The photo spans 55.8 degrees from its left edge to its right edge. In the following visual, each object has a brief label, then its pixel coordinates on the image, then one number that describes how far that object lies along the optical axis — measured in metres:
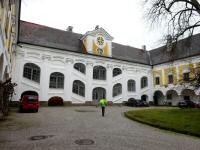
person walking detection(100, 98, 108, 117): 17.94
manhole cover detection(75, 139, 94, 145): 7.37
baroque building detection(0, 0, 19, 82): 10.20
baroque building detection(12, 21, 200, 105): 29.56
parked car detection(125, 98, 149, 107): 34.59
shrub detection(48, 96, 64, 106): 29.50
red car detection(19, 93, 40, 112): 19.69
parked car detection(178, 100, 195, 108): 31.51
